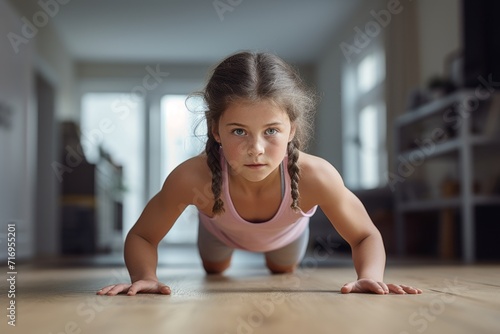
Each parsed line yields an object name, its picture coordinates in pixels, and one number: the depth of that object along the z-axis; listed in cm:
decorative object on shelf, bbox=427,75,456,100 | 431
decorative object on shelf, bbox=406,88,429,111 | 478
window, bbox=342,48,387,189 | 653
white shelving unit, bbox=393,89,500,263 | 384
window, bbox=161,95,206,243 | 901
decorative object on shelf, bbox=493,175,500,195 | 394
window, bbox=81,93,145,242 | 891
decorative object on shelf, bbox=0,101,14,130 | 427
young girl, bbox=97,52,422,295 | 136
